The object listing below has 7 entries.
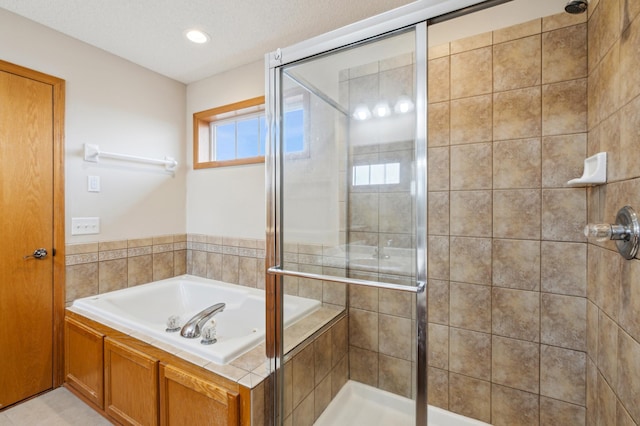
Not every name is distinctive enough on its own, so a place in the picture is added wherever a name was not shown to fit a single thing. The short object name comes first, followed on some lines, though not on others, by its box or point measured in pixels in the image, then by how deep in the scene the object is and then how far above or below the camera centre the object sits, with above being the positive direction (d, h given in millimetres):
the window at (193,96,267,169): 2598 +758
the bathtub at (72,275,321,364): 1509 -685
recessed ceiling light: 2071 +1290
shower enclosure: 1088 +82
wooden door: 1863 -141
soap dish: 1203 +171
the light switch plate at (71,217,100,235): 2156 -94
